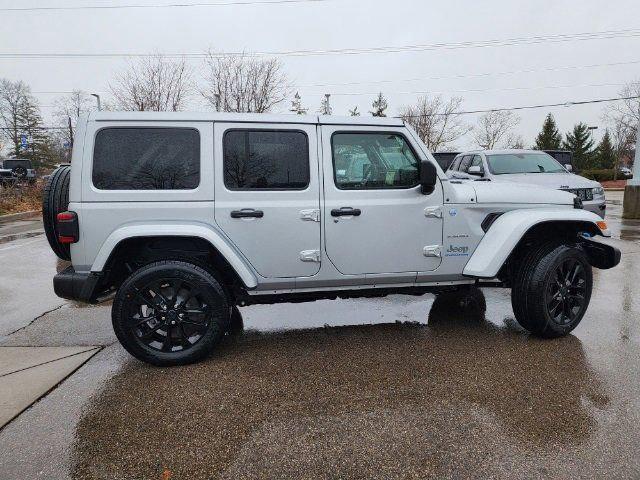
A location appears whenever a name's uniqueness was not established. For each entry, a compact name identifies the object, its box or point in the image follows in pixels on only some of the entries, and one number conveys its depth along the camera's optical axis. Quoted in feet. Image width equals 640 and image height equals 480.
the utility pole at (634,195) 40.63
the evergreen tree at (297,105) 85.10
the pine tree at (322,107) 108.14
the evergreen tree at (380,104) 150.29
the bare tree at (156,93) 77.36
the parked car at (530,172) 26.07
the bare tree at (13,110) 177.99
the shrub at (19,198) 49.19
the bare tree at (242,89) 79.05
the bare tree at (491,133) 156.35
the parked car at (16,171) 64.64
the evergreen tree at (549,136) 169.89
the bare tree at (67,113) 144.97
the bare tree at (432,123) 118.73
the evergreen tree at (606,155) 170.84
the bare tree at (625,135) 144.36
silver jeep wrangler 10.87
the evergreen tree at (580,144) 170.30
